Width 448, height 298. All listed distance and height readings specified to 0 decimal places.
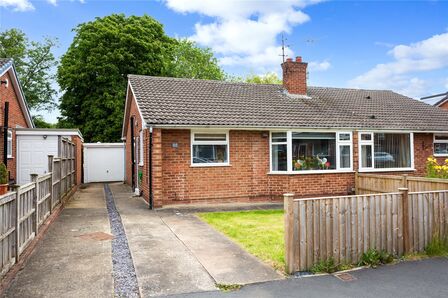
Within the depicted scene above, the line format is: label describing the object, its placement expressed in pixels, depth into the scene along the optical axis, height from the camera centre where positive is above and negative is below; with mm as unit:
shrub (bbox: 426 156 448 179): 12266 -625
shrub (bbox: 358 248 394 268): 5953 -1738
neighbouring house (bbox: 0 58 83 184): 14891 +753
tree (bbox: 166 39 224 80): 41062 +11154
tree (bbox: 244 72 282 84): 51969 +11313
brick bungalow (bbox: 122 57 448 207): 12516 +582
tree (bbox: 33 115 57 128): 36700 +3731
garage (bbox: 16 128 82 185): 15617 +388
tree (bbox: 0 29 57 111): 35219 +9639
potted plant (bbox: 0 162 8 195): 11377 -553
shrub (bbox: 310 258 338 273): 5600 -1752
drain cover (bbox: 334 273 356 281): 5312 -1835
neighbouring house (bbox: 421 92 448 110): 27684 +4377
